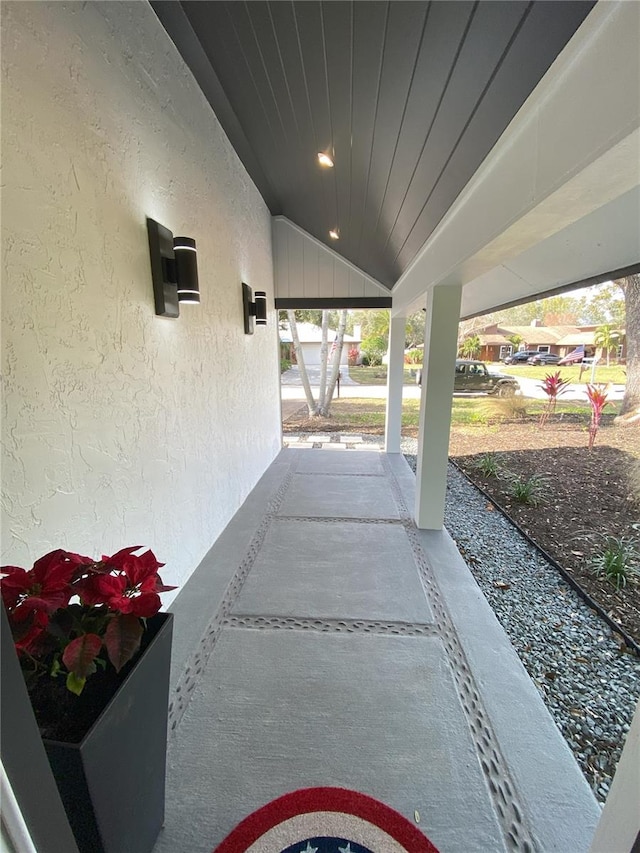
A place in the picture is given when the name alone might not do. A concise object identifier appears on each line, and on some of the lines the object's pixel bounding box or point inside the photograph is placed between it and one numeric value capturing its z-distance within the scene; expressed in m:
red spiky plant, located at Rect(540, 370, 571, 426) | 3.93
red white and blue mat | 1.09
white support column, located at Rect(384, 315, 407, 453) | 5.11
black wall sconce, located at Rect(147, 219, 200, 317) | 1.87
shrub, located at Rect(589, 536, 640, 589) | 2.45
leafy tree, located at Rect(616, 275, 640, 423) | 2.85
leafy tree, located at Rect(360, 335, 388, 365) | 12.87
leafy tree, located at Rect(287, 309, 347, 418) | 7.45
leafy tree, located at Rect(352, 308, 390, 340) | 13.00
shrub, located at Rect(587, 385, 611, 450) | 3.25
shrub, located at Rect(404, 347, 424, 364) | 8.73
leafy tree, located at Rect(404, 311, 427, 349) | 11.53
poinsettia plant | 0.77
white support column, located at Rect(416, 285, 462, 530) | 2.67
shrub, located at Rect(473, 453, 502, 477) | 4.42
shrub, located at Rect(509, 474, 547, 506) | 3.64
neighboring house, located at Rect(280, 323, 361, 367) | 12.10
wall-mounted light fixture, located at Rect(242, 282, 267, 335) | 3.64
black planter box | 0.79
